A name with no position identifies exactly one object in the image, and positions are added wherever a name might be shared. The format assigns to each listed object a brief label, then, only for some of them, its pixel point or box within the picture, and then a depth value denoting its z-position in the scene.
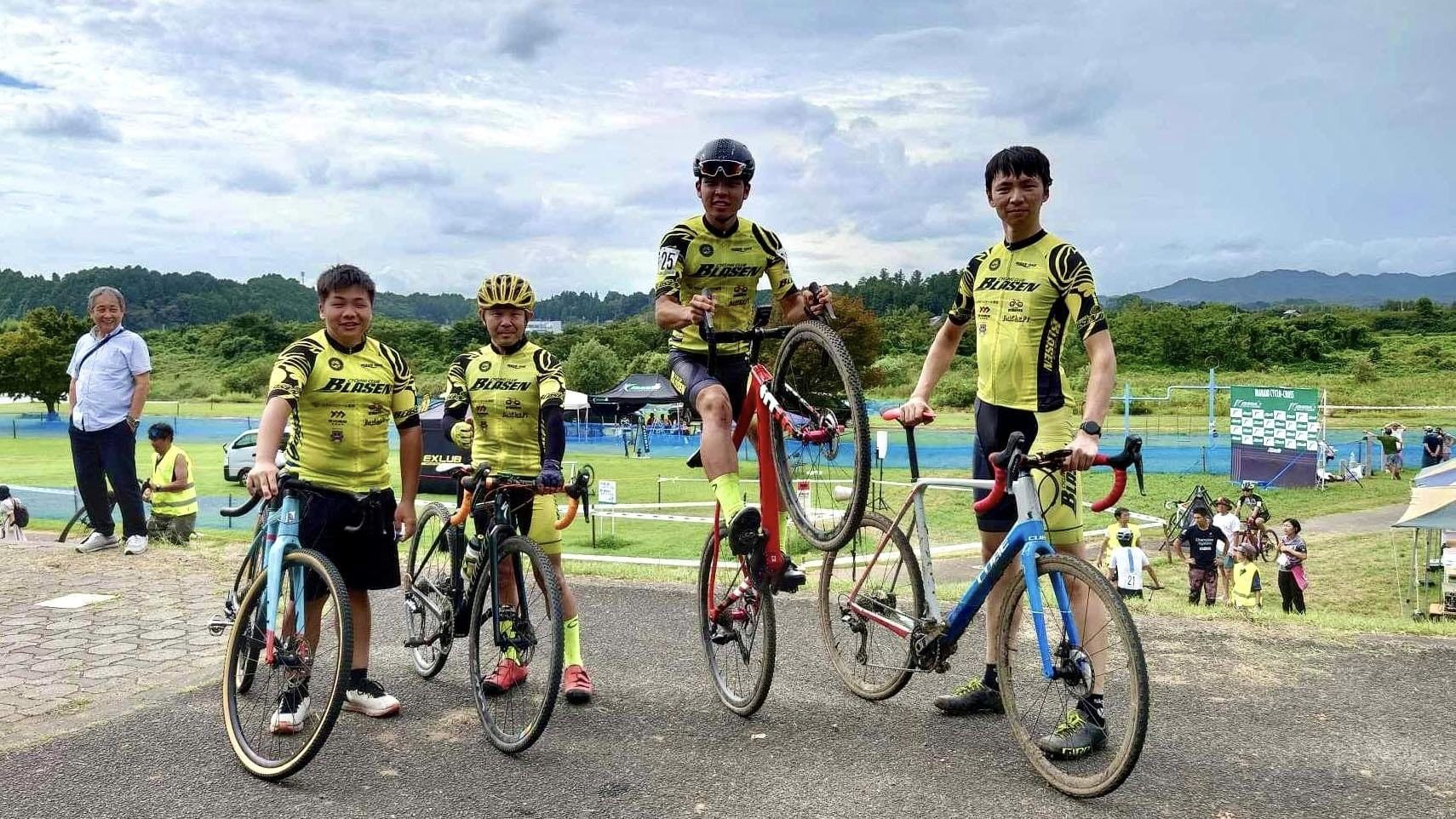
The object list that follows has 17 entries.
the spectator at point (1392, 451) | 34.31
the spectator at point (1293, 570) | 14.21
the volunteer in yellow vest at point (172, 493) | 11.51
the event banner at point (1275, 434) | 31.55
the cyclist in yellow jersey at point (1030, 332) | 4.46
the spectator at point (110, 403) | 9.48
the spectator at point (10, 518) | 13.51
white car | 31.95
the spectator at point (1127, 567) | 14.38
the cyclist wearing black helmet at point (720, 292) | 4.74
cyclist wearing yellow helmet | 5.54
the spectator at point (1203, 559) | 15.88
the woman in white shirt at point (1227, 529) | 17.00
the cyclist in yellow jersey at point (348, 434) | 4.91
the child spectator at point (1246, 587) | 14.34
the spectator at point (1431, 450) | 31.25
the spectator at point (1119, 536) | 14.95
